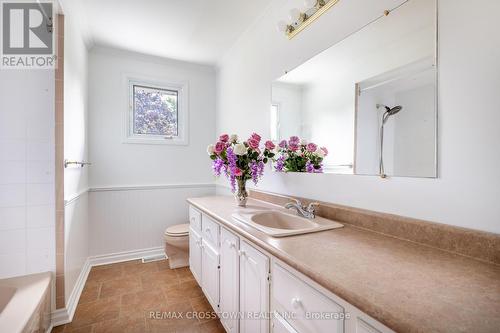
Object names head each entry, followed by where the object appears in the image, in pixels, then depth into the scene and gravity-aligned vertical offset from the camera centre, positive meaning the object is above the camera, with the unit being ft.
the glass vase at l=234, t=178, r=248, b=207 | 6.38 -0.81
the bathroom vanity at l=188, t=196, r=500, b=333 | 1.77 -1.10
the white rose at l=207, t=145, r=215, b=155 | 6.43 +0.39
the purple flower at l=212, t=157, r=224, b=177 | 6.29 -0.07
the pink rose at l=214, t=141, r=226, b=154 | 6.24 +0.43
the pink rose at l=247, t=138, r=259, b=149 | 6.05 +0.52
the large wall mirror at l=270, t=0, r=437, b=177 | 3.24 +1.15
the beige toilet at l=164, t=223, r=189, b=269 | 8.38 -3.01
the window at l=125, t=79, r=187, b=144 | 9.60 +2.15
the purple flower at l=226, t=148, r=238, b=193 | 6.16 +0.01
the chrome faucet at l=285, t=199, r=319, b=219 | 4.64 -0.90
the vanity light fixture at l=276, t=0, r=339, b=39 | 4.77 +3.25
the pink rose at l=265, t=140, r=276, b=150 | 6.30 +0.50
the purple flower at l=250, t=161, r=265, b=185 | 6.29 -0.15
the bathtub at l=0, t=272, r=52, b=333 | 3.97 -2.67
